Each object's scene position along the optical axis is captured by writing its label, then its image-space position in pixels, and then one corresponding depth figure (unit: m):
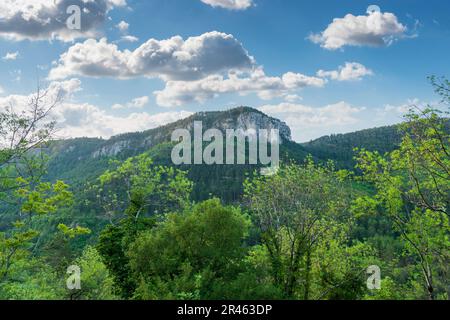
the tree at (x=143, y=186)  27.91
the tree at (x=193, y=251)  18.68
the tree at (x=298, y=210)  22.19
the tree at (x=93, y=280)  27.43
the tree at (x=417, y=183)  19.52
